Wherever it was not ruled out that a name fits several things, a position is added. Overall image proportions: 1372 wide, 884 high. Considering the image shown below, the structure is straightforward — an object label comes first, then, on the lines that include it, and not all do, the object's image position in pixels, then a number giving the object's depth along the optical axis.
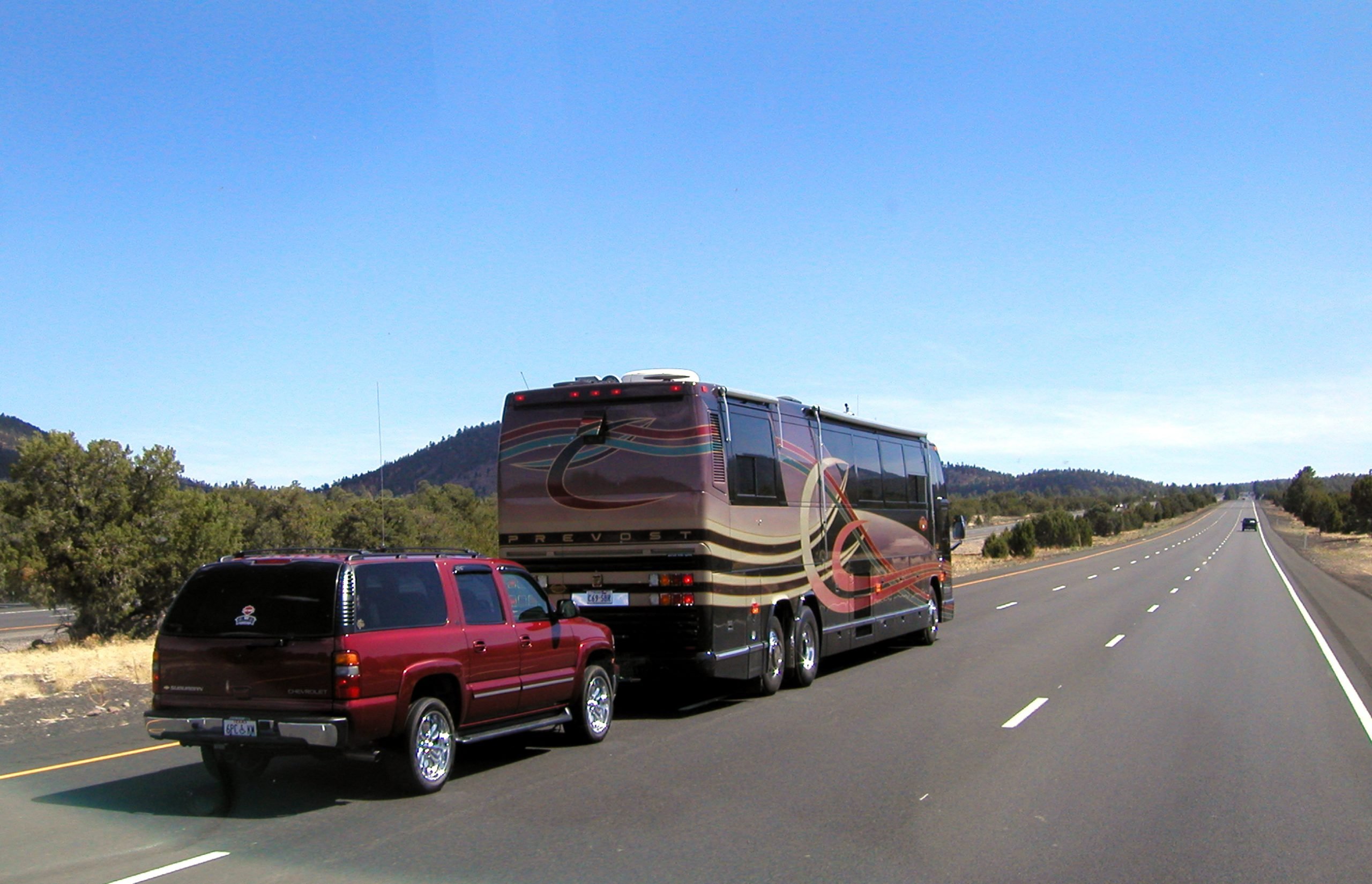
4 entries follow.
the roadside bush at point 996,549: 70.12
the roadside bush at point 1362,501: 101.38
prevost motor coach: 13.63
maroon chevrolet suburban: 8.59
